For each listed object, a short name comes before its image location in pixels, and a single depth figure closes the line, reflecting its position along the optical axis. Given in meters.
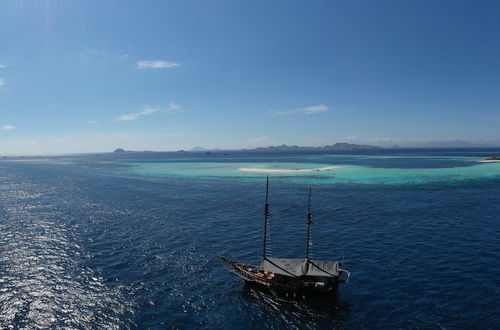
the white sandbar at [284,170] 162.68
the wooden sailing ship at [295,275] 32.02
